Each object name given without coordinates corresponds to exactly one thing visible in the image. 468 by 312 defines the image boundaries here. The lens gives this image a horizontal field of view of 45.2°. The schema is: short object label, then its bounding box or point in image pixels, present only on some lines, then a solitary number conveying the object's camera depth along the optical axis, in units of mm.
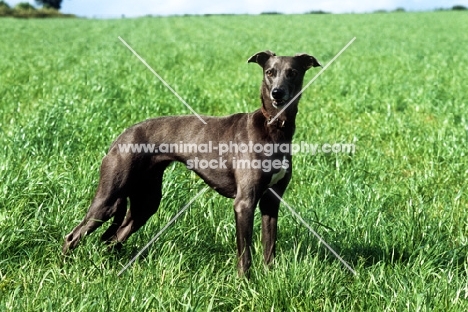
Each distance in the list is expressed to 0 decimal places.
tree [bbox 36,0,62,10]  75688
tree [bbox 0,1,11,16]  60300
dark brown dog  3348
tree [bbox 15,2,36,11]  64600
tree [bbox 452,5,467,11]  70300
